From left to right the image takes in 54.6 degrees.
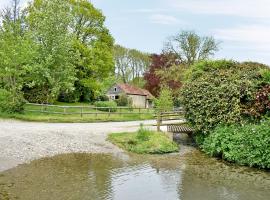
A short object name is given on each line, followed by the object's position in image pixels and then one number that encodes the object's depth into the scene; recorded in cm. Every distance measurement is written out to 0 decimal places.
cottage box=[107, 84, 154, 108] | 3959
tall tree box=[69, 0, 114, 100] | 2780
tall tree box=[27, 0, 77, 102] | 2154
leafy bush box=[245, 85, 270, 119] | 1138
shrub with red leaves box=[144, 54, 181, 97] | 3513
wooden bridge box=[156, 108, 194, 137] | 1422
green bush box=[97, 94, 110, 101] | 3260
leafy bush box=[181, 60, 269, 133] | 1188
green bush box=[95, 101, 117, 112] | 2742
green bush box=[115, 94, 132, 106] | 3178
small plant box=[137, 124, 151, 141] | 1280
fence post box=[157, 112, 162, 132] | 1419
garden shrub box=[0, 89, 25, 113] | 1765
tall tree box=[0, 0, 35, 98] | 1811
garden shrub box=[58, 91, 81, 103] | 2813
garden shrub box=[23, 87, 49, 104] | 2250
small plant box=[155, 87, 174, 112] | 1903
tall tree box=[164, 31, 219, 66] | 3362
